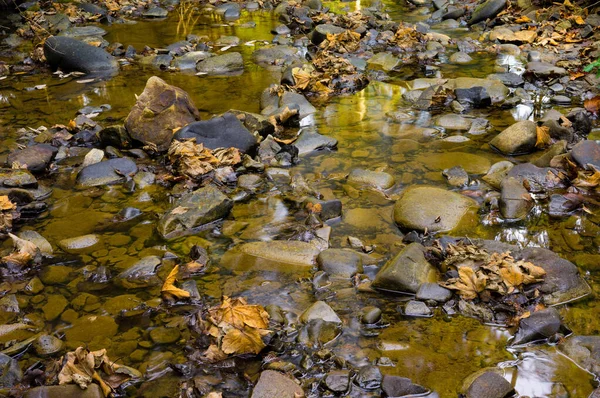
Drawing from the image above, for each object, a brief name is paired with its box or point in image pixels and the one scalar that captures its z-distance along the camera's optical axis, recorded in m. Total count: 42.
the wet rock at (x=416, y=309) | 3.62
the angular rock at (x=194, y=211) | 4.75
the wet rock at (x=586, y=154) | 5.09
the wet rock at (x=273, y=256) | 4.23
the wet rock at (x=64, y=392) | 2.89
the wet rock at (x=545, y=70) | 8.12
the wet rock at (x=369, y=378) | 3.07
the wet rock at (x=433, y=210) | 4.63
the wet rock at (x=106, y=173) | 5.71
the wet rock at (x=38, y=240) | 4.47
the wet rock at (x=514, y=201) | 4.73
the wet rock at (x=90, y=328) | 3.55
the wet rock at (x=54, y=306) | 3.77
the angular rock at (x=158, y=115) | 6.39
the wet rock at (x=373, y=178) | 5.42
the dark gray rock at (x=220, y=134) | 6.02
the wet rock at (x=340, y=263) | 4.07
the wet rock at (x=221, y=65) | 9.52
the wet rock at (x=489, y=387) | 2.92
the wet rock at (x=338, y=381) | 3.03
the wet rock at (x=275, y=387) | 2.94
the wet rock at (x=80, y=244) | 4.53
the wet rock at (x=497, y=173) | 5.28
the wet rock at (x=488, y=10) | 11.91
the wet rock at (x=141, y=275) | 4.07
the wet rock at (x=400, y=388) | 2.99
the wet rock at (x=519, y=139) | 5.88
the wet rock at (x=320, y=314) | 3.55
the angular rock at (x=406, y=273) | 3.81
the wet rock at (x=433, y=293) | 3.72
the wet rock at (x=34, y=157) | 5.89
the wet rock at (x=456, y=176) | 5.36
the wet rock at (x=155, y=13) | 14.46
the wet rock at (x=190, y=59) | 9.77
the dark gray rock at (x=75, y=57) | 9.51
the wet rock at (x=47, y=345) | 3.39
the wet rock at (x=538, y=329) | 3.33
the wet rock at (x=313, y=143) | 6.31
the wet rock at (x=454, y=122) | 6.72
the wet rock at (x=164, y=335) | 3.48
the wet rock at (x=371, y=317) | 3.54
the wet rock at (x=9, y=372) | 3.08
